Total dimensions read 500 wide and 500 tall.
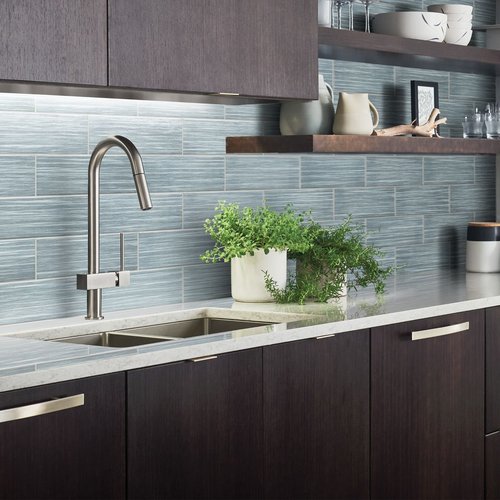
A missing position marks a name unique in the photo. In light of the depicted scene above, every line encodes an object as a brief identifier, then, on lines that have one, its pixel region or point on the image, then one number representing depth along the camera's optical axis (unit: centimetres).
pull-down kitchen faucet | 288
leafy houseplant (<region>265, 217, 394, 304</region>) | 330
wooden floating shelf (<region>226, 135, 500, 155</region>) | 345
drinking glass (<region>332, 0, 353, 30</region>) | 370
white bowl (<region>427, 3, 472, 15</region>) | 409
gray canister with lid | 432
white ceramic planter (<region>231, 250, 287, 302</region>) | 332
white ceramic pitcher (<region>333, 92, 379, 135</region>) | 359
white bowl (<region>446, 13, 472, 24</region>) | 411
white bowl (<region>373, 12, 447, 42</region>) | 389
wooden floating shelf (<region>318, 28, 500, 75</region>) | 358
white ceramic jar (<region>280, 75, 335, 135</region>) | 357
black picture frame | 421
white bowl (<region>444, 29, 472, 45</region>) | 411
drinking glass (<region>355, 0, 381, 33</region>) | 378
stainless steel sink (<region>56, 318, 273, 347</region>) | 294
